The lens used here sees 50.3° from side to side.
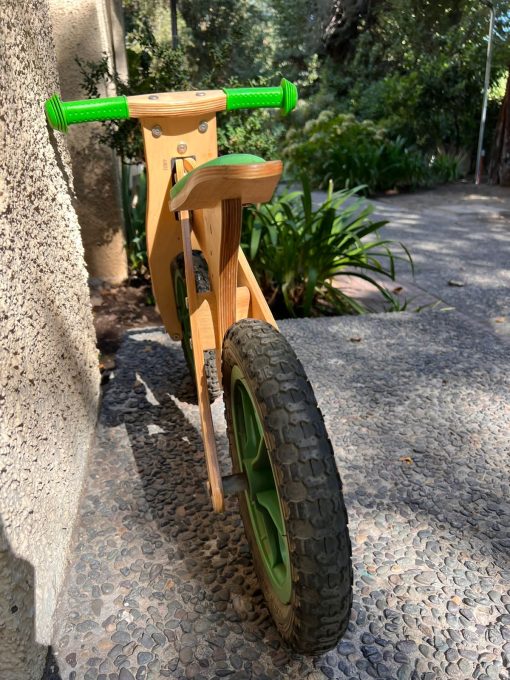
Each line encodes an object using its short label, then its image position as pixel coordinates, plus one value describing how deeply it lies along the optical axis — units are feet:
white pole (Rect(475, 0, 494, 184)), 32.55
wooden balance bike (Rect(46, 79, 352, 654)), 3.46
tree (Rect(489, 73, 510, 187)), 32.58
